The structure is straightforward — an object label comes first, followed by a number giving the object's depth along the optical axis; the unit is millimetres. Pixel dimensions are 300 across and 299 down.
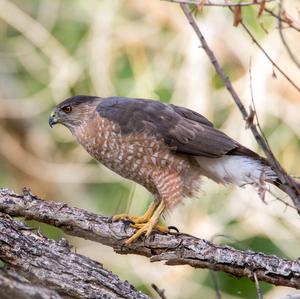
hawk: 10461
